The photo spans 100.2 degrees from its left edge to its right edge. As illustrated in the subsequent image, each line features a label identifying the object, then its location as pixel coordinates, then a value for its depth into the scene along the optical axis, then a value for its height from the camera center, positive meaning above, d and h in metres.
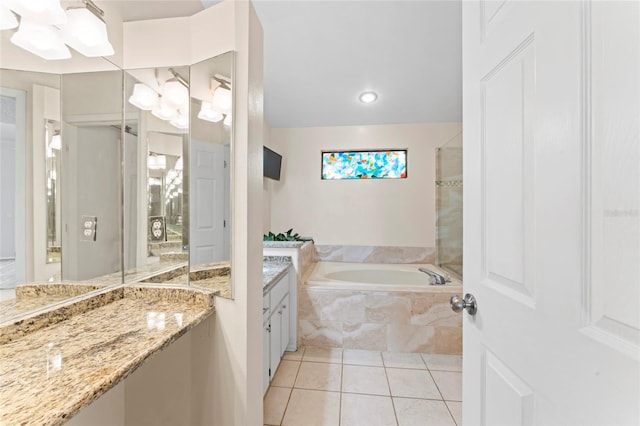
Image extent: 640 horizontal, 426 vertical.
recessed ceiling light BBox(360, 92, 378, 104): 2.77 +1.22
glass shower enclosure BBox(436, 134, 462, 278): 2.91 +0.09
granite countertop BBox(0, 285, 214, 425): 0.55 -0.39
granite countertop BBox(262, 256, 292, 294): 1.73 -0.44
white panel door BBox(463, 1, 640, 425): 0.44 +0.00
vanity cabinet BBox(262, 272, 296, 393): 1.69 -0.81
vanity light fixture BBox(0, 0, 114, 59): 0.86 +0.67
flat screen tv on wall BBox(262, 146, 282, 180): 2.98 +0.57
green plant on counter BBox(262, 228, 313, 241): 2.85 -0.27
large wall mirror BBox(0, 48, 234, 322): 0.88 +0.15
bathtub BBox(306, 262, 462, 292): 2.92 -0.68
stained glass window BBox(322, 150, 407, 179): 3.36 +0.61
